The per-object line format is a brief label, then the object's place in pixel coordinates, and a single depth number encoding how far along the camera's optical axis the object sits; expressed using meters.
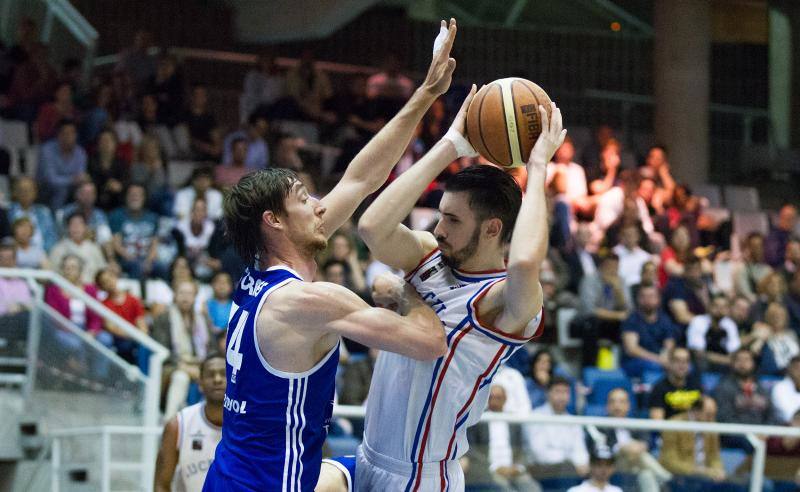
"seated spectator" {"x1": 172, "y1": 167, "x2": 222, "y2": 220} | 12.08
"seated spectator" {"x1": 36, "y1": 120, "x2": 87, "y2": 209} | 12.17
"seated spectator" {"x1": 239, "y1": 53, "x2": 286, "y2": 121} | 15.02
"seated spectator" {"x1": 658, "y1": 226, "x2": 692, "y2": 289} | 12.91
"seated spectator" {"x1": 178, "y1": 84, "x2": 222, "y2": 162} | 13.78
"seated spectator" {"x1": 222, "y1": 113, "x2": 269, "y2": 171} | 13.47
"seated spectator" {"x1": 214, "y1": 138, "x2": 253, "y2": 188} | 13.12
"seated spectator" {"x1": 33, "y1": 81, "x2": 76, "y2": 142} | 12.98
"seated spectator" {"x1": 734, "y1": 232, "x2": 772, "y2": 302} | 13.23
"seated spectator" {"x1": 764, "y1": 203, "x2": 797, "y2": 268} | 14.02
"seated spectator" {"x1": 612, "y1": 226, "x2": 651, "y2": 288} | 12.73
